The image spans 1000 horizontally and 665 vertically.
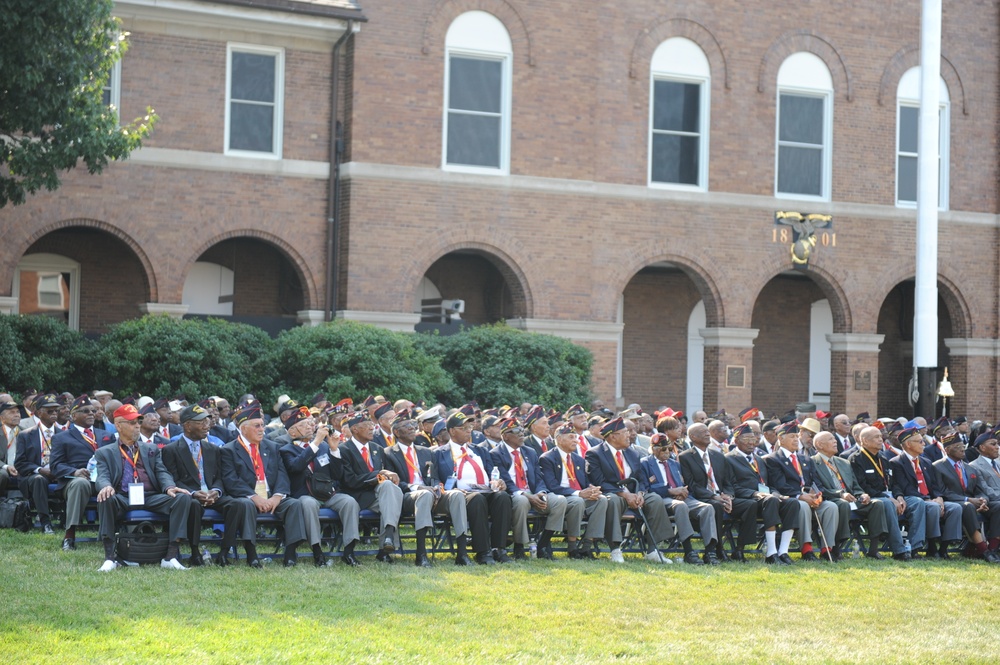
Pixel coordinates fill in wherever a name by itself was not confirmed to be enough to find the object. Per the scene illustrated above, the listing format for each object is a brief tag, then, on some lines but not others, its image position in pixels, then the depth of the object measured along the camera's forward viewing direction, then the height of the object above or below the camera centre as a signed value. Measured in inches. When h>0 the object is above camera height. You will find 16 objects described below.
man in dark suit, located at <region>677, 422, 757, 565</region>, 613.3 -47.0
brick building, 951.6 +154.0
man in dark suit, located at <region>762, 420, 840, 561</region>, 624.1 -46.6
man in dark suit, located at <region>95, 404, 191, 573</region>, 506.3 -45.9
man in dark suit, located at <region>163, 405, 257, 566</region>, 516.7 -43.7
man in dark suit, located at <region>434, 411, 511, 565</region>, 558.9 -46.8
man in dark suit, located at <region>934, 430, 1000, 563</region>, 660.1 -51.5
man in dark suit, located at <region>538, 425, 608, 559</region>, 583.5 -48.6
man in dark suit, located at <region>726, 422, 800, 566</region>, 611.2 -50.5
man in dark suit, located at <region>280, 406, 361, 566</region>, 532.1 -43.9
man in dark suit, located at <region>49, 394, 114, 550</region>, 563.2 -34.9
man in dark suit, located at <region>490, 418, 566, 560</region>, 572.1 -48.8
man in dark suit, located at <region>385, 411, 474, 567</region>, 550.0 -47.7
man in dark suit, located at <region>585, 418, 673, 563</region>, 586.9 -47.1
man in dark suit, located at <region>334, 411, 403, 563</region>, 547.2 -43.5
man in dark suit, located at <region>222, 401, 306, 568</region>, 527.8 -43.0
